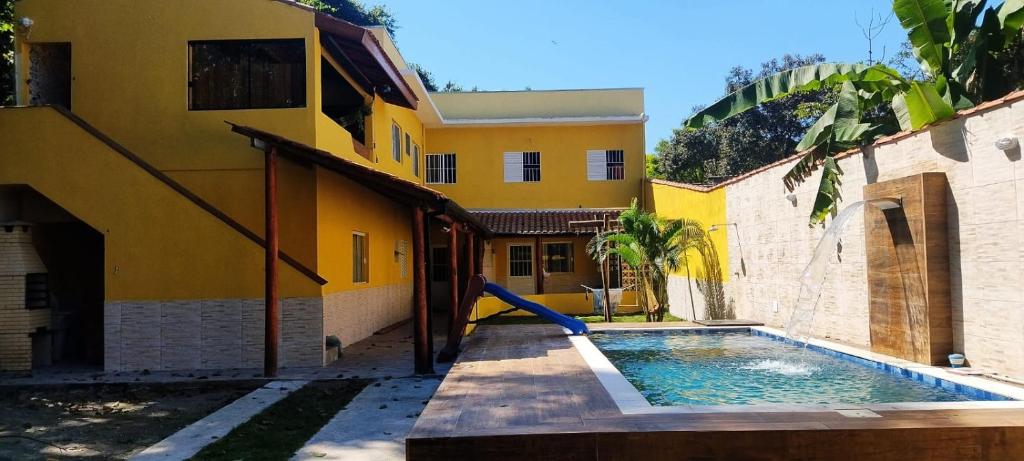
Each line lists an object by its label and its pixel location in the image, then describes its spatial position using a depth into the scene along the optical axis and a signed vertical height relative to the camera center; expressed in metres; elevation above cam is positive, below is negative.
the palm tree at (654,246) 17.53 +0.39
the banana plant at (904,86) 9.25 +2.64
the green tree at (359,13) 37.53 +14.21
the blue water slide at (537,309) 12.11 -0.78
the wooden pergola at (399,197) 10.40 +0.85
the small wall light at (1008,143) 7.05 +1.08
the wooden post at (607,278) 18.52 -0.43
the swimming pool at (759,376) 7.23 -1.45
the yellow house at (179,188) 11.64 +1.43
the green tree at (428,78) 45.90 +12.47
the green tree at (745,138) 35.03 +6.24
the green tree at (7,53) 14.59 +4.80
